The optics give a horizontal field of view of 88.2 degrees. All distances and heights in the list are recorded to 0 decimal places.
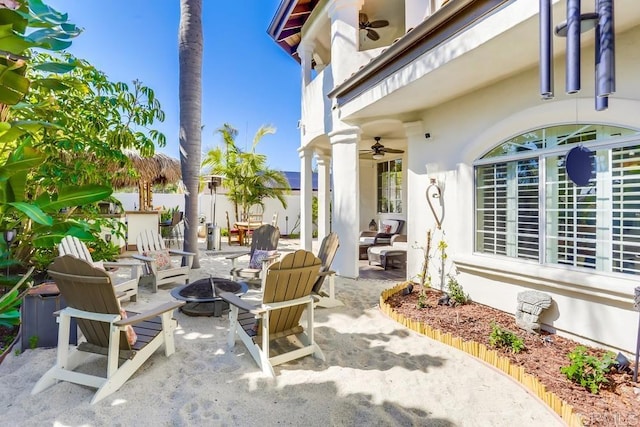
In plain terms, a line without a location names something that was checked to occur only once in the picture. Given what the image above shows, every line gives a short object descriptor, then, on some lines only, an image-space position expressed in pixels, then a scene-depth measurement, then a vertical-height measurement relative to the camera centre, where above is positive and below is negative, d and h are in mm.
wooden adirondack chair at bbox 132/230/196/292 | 6516 -1067
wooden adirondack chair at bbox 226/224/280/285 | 6488 -1007
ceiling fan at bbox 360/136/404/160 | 8945 +1604
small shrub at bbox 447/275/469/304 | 5496 -1480
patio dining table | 13875 -873
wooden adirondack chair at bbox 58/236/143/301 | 4762 -961
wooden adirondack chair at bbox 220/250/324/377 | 3414 -1124
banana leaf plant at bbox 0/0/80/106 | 3518 +2067
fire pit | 4895 -1308
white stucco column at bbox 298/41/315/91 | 10107 +4515
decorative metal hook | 6242 +147
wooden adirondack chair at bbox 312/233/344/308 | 5445 -1114
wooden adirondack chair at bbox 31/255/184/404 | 2963 -1121
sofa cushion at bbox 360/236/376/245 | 10375 -1076
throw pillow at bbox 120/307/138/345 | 3211 -1292
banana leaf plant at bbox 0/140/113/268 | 3803 +55
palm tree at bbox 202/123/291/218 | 15070 +1598
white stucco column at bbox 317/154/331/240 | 9828 +23
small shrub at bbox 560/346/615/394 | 2986 -1560
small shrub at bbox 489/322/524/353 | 3736 -1570
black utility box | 3816 -1276
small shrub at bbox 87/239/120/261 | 8148 -1093
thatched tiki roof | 13162 +1481
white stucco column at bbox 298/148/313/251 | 10578 +322
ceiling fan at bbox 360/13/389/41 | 8814 +4971
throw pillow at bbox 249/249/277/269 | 6941 -1057
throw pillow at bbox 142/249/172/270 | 6835 -1042
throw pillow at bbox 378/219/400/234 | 10516 -645
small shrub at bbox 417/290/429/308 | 5277 -1530
